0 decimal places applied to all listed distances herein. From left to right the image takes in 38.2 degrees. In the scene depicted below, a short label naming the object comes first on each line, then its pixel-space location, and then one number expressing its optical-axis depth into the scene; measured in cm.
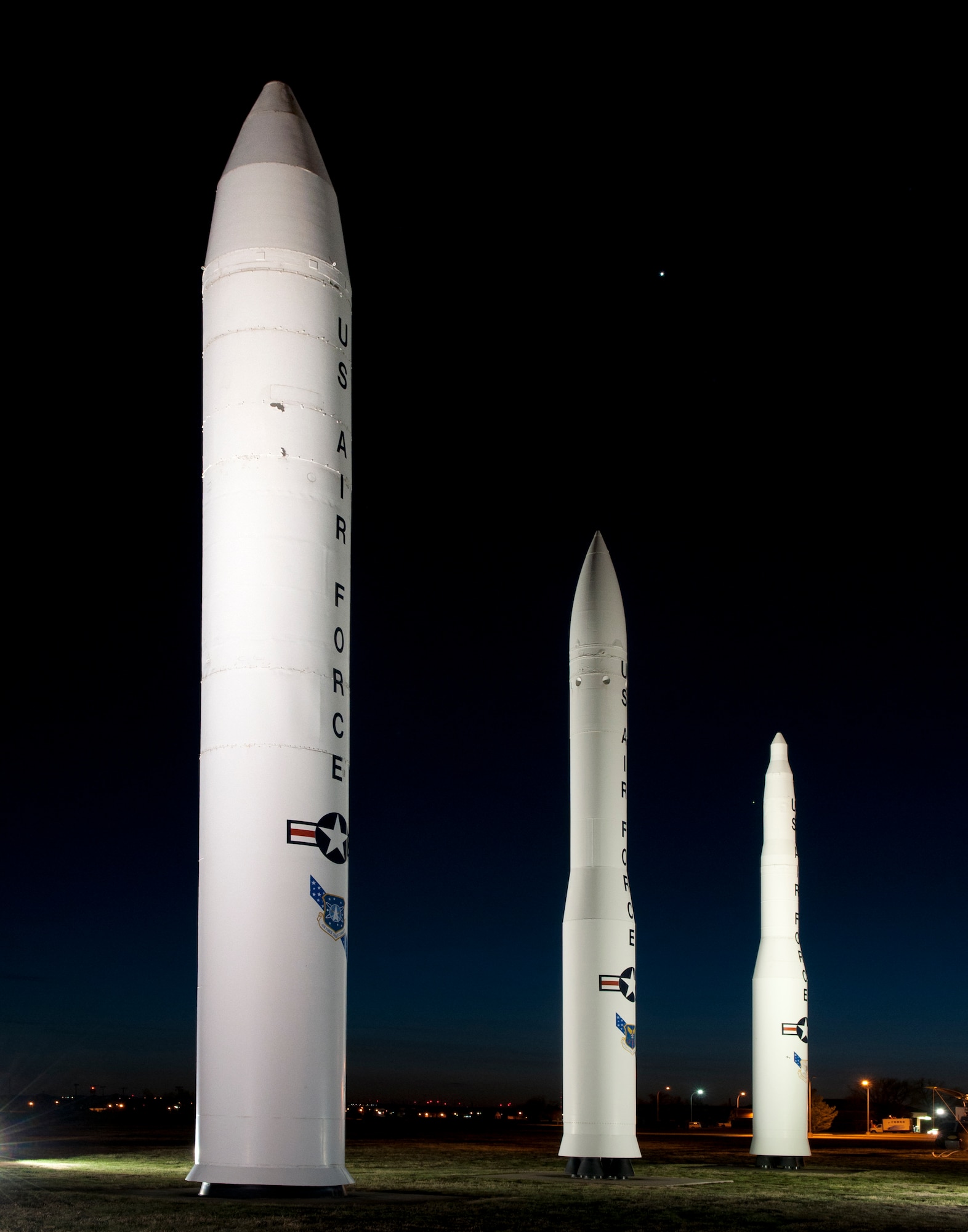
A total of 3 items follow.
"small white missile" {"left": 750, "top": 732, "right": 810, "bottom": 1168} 3431
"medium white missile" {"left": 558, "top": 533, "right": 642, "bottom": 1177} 2728
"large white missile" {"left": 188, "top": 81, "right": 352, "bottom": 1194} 1571
